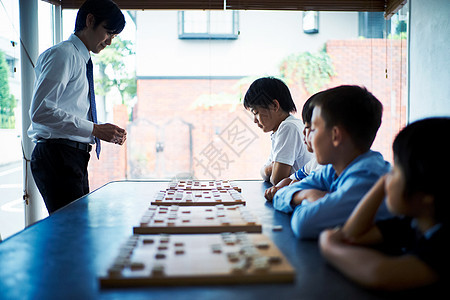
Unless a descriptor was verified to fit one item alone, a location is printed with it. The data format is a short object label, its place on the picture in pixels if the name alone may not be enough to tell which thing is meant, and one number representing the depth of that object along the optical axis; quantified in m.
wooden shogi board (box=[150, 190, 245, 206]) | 1.38
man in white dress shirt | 1.75
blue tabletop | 0.65
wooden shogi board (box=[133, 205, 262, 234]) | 1.02
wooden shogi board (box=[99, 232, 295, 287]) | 0.68
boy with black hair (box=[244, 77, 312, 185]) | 1.96
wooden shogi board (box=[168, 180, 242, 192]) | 1.72
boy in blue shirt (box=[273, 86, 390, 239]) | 0.97
